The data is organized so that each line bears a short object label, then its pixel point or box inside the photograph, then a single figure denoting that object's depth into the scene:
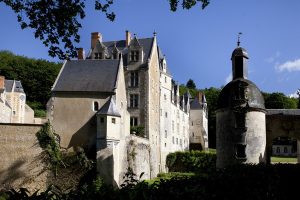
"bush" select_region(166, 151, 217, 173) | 43.22
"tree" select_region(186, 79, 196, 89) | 102.81
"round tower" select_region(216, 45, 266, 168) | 26.05
